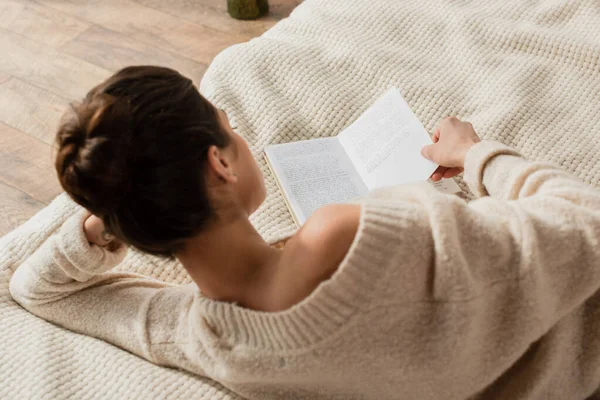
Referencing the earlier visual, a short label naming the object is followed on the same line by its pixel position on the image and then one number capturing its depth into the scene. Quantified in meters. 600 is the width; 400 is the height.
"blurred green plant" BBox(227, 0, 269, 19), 1.93
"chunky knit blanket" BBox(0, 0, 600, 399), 1.06
